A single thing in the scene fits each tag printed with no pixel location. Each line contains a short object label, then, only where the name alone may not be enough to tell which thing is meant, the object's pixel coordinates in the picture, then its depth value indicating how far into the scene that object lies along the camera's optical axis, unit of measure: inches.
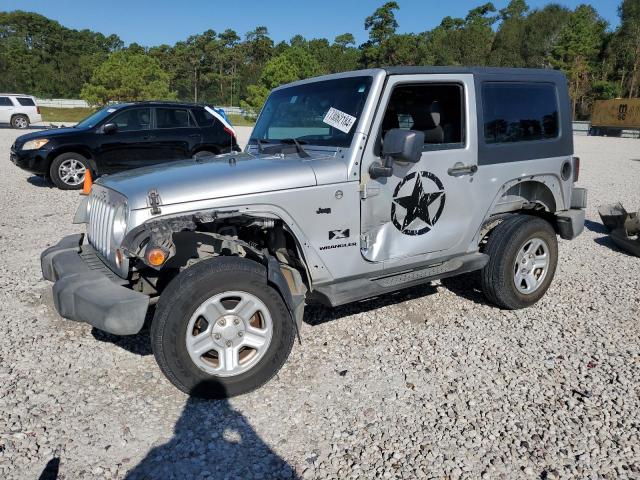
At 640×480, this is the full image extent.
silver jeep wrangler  127.3
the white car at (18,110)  1099.9
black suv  419.2
